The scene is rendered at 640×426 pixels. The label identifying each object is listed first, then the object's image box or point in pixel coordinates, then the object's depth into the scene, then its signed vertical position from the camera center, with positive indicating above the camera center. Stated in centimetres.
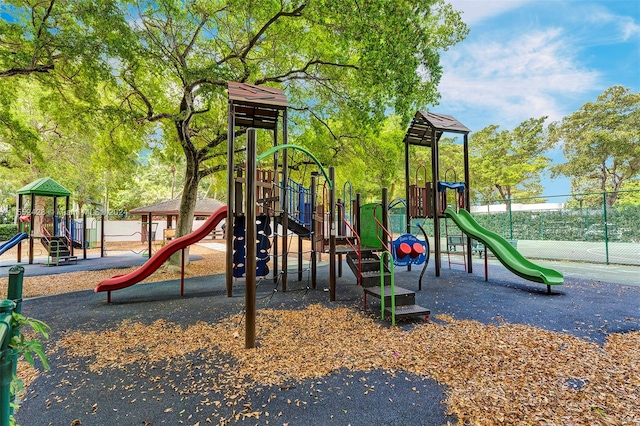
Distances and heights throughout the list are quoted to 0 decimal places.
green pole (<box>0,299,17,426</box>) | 107 -51
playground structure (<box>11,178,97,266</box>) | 1182 -1
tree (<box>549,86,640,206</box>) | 2008 +587
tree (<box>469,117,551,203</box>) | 2452 +582
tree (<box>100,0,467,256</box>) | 639 +430
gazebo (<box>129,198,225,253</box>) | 1978 +106
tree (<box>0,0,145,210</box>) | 612 +360
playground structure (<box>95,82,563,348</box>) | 582 -22
